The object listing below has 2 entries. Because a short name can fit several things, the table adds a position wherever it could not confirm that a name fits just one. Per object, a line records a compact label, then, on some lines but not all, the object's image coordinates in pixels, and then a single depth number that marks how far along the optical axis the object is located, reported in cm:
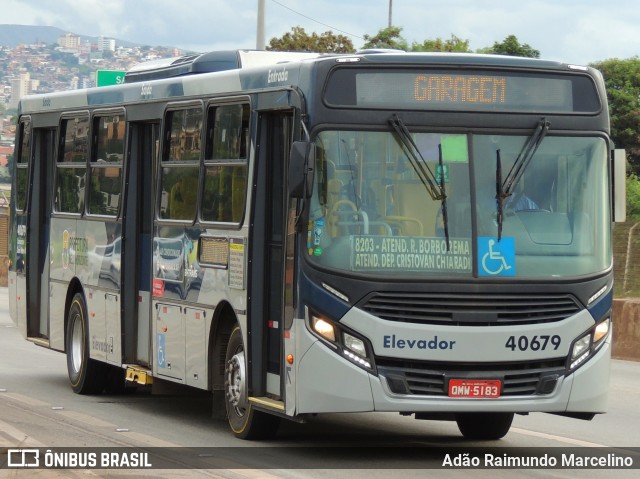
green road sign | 3569
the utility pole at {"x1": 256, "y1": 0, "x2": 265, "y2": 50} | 3062
